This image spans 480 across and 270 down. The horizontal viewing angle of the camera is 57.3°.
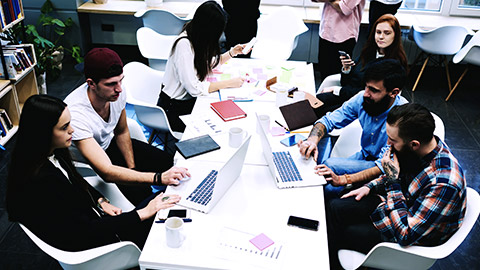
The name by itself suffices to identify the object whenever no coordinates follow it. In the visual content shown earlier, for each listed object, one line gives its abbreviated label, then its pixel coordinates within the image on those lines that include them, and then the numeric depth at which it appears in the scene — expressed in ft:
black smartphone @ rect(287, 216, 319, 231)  6.73
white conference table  6.10
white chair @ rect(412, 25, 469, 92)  15.93
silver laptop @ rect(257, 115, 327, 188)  7.71
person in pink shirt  14.30
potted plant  15.66
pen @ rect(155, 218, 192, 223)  6.75
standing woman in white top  10.28
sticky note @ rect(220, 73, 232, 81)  11.85
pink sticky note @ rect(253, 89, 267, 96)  11.06
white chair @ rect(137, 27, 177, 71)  13.78
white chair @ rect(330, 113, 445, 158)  9.91
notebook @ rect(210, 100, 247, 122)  9.82
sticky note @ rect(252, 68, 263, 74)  12.41
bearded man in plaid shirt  6.48
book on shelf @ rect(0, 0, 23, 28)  12.84
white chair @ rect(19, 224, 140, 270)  6.14
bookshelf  12.94
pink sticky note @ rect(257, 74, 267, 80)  11.98
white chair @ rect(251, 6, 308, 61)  15.47
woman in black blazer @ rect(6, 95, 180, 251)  6.16
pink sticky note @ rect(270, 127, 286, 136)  9.30
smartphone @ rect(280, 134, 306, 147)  8.93
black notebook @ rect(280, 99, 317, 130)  9.59
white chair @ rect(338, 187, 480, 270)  6.47
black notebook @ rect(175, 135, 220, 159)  8.37
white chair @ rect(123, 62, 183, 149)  10.59
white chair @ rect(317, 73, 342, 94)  12.98
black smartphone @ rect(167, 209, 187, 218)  6.85
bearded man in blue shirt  8.50
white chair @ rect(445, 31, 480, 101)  15.74
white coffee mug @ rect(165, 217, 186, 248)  6.14
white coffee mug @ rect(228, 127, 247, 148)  8.65
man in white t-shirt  7.92
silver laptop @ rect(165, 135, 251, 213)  6.89
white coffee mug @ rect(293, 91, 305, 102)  10.52
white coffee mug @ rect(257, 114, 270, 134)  9.09
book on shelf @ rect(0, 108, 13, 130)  13.17
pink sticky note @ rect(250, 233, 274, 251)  6.35
